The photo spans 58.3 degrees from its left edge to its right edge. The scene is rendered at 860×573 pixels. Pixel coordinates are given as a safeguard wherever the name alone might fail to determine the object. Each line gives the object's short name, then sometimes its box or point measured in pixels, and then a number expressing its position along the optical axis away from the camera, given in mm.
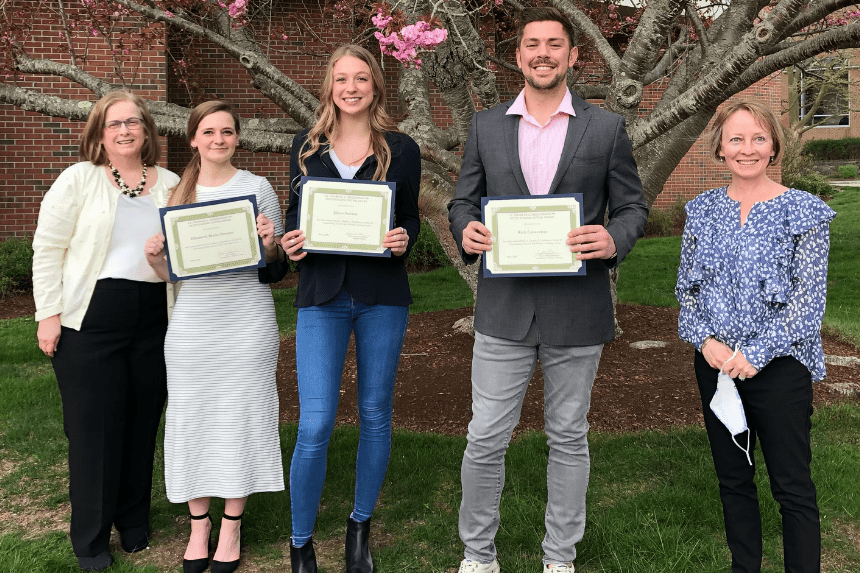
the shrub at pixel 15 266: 10105
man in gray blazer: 2941
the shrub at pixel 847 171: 28812
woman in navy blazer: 3143
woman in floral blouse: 2721
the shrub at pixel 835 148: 33469
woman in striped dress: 3330
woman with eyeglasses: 3314
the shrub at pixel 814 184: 19062
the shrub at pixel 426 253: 12156
